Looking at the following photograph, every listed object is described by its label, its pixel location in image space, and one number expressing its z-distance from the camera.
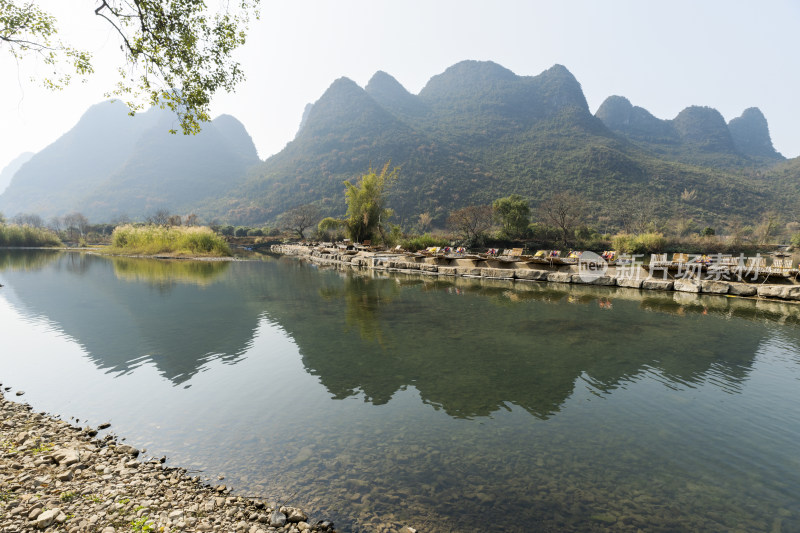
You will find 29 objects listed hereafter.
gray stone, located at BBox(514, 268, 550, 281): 16.25
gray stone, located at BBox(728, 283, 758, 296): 11.91
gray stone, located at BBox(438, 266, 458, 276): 18.74
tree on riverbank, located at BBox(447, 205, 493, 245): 35.50
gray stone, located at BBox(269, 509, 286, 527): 2.50
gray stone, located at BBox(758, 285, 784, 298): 11.47
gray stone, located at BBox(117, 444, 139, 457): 3.33
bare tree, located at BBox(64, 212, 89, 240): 52.72
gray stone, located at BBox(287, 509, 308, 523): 2.56
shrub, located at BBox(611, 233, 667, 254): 28.69
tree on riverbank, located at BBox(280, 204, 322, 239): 53.03
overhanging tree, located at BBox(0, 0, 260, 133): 5.43
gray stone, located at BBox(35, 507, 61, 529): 2.21
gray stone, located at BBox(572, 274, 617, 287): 14.53
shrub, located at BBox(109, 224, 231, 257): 27.73
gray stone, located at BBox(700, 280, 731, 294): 12.35
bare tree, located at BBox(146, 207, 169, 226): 58.39
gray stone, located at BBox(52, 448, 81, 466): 2.96
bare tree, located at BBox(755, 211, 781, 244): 34.12
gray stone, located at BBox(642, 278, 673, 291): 13.31
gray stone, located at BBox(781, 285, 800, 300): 11.24
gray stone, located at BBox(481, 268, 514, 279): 16.86
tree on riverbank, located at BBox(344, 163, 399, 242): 29.28
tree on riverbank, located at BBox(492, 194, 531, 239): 36.75
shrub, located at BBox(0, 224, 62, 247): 35.88
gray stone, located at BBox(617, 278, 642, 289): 13.84
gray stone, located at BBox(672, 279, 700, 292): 12.80
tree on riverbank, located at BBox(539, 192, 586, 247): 35.84
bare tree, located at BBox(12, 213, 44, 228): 80.41
